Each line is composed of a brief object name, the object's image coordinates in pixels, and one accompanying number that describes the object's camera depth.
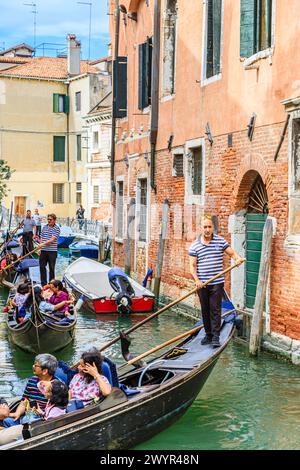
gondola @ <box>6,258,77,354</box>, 8.29
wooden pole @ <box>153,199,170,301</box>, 12.07
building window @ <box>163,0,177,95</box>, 12.18
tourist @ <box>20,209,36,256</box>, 17.97
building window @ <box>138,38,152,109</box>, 13.02
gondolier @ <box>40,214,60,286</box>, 11.77
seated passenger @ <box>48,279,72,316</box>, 8.88
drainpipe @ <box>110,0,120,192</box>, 15.30
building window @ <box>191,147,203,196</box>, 10.95
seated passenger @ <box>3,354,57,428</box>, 5.30
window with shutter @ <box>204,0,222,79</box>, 10.03
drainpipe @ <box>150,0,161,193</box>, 12.44
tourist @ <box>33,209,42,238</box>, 24.10
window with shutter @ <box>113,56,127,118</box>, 14.91
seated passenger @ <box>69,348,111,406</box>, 5.20
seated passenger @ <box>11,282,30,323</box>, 9.04
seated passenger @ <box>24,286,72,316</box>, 8.76
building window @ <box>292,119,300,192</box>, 7.80
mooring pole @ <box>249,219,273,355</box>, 8.10
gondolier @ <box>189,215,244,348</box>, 7.02
